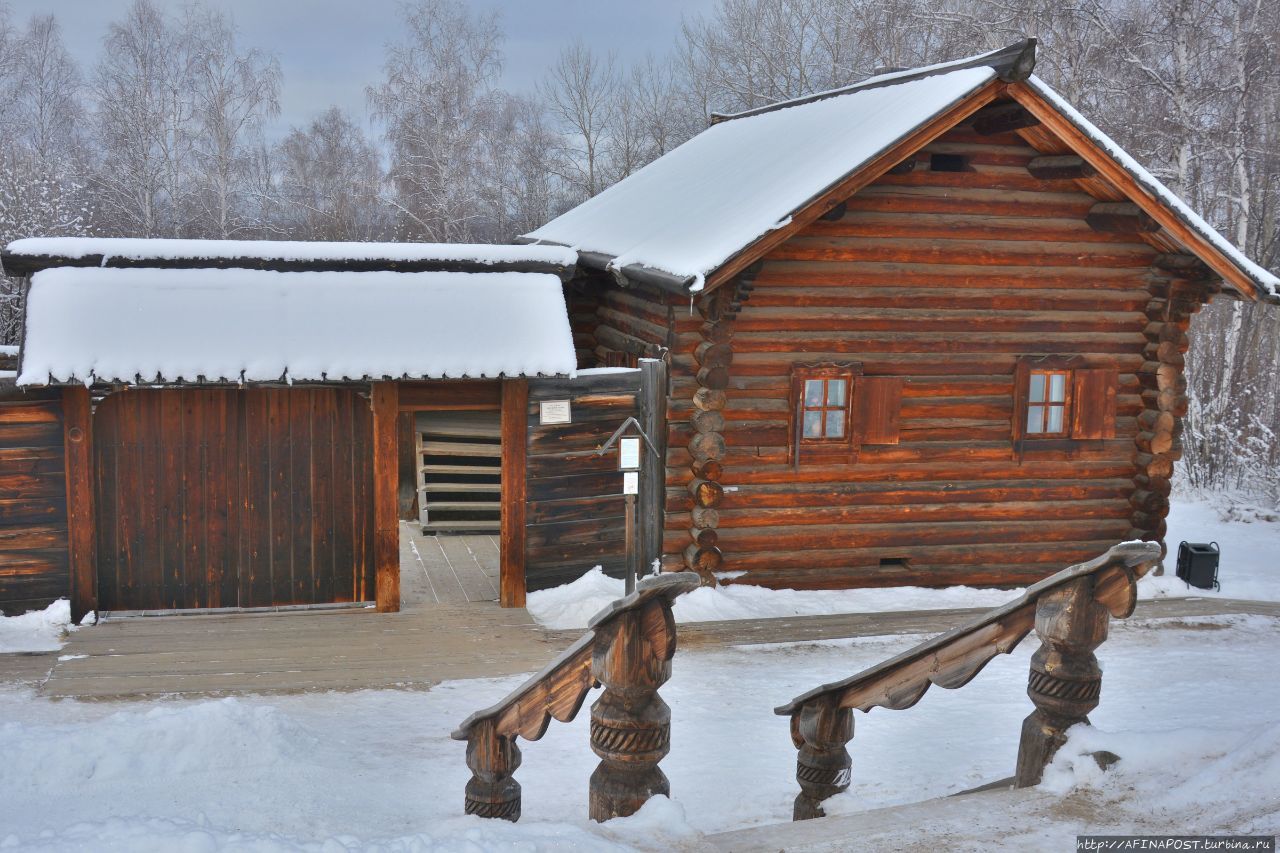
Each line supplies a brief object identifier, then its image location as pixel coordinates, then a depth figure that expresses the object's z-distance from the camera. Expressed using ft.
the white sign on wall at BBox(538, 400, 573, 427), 36.17
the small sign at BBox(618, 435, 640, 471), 34.94
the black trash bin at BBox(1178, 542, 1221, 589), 42.04
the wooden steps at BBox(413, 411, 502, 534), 47.80
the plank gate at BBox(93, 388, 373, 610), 33.83
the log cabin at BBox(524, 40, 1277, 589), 37.35
